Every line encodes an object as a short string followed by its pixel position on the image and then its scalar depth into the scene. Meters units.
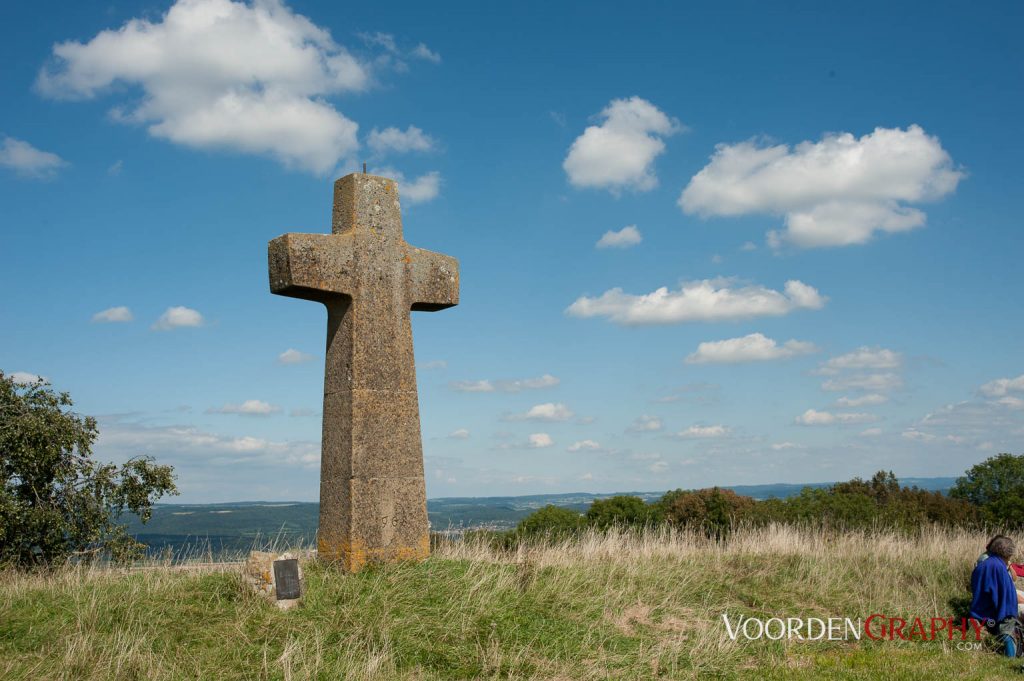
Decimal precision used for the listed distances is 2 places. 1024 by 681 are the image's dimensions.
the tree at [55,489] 13.19
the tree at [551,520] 24.83
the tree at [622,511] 27.17
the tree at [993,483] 26.05
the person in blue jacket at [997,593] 8.93
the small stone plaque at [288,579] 7.62
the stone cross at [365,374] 8.83
